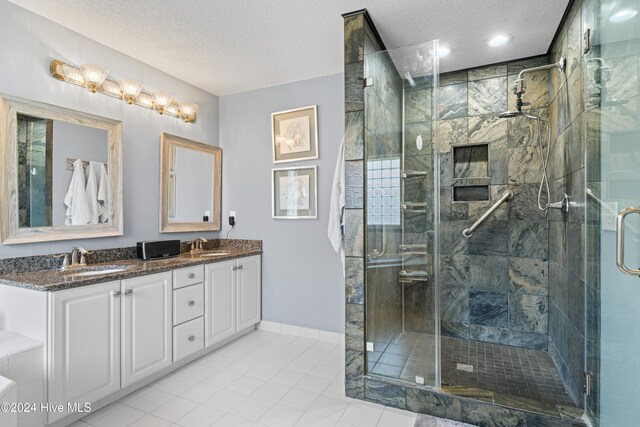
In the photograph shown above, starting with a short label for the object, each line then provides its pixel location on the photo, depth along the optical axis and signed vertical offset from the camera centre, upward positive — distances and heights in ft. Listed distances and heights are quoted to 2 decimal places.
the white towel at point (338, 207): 8.55 +0.16
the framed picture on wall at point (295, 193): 10.24 +0.67
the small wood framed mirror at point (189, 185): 9.73 +0.92
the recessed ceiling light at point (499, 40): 7.71 +4.32
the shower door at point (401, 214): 6.91 -0.02
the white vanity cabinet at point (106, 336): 5.61 -2.52
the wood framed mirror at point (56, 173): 6.51 +0.89
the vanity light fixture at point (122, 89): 7.36 +3.27
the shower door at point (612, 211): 4.09 +0.04
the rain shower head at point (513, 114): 7.82 +2.50
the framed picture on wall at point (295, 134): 10.23 +2.61
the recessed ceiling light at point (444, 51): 8.29 +4.33
